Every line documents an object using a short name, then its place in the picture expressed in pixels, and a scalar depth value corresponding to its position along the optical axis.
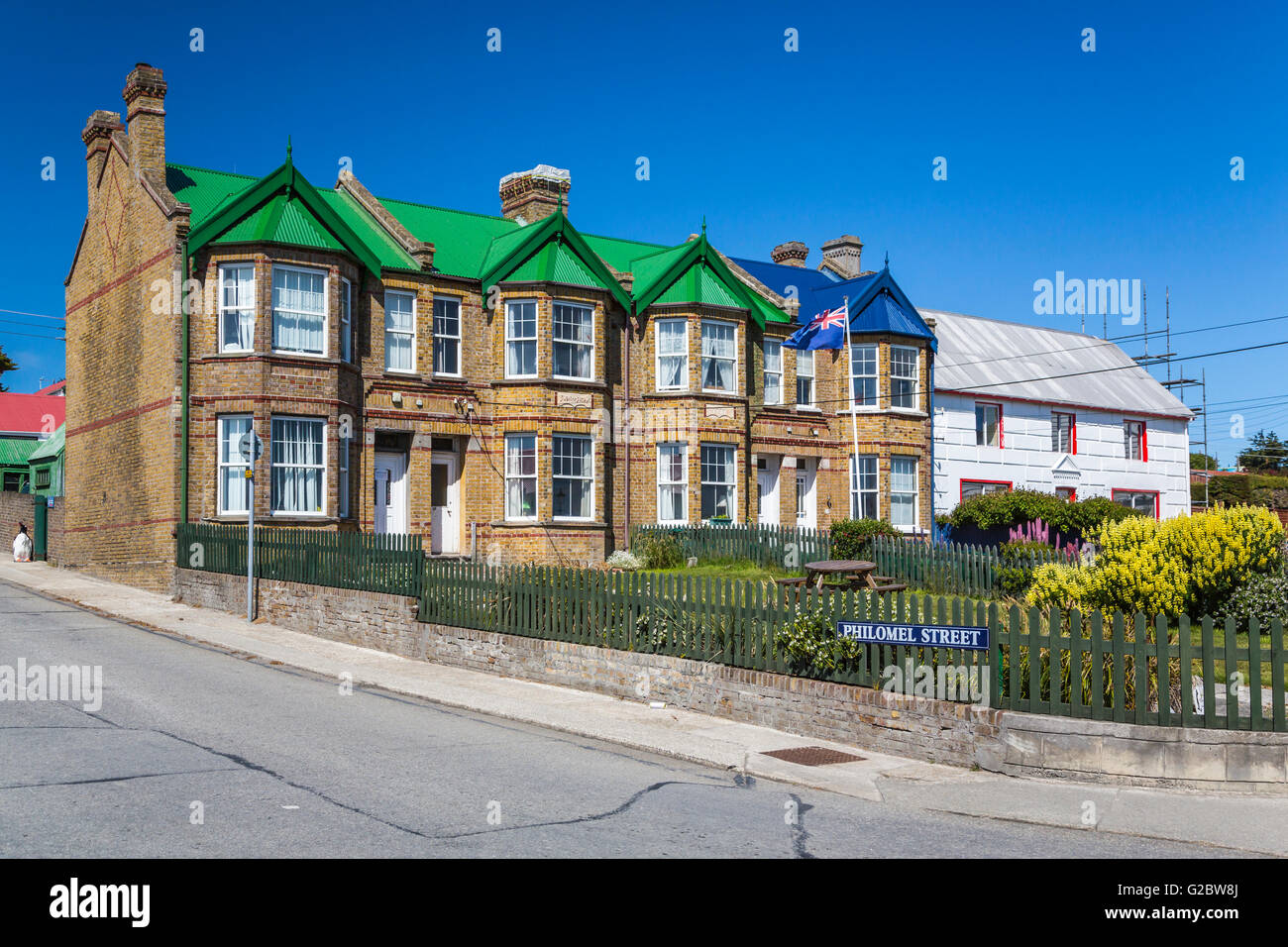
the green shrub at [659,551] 26.73
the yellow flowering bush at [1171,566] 13.11
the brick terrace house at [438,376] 24.25
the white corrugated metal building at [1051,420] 37.41
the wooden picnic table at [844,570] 19.19
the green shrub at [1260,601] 13.78
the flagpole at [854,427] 29.72
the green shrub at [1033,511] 31.64
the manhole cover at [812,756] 11.09
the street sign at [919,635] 10.91
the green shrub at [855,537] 24.22
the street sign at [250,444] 20.51
